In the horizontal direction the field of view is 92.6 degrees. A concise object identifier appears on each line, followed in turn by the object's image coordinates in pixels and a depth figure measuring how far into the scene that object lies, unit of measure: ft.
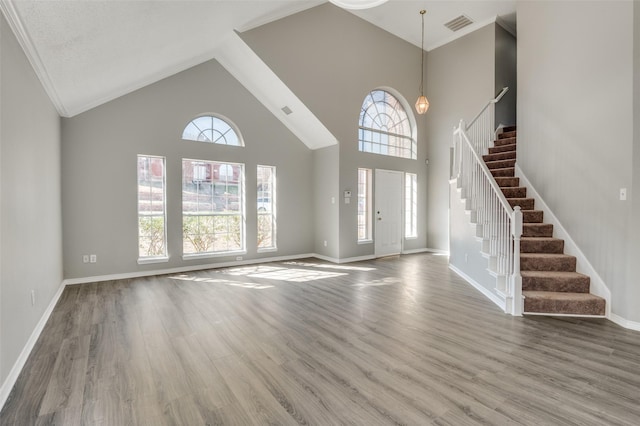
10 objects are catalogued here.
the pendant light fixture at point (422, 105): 19.43
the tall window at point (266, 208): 22.25
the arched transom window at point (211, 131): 19.38
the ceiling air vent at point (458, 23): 23.30
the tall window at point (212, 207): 19.35
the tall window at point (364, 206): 24.30
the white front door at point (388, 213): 24.67
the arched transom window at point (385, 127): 24.73
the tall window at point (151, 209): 17.88
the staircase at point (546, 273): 11.53
